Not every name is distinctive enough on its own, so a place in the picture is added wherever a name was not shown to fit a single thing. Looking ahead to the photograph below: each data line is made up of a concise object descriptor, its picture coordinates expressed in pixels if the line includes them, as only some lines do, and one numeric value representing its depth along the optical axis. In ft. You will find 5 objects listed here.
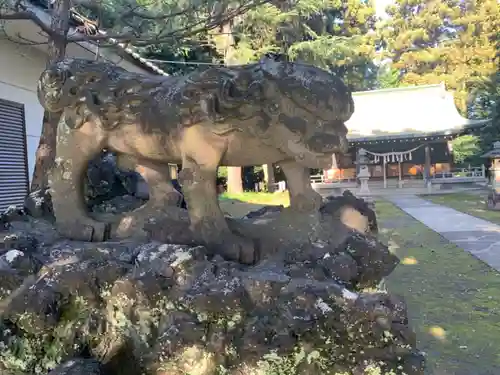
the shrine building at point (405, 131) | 52.24
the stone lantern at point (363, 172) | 40.33
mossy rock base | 4.49
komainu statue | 5.73
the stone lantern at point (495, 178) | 32.78
